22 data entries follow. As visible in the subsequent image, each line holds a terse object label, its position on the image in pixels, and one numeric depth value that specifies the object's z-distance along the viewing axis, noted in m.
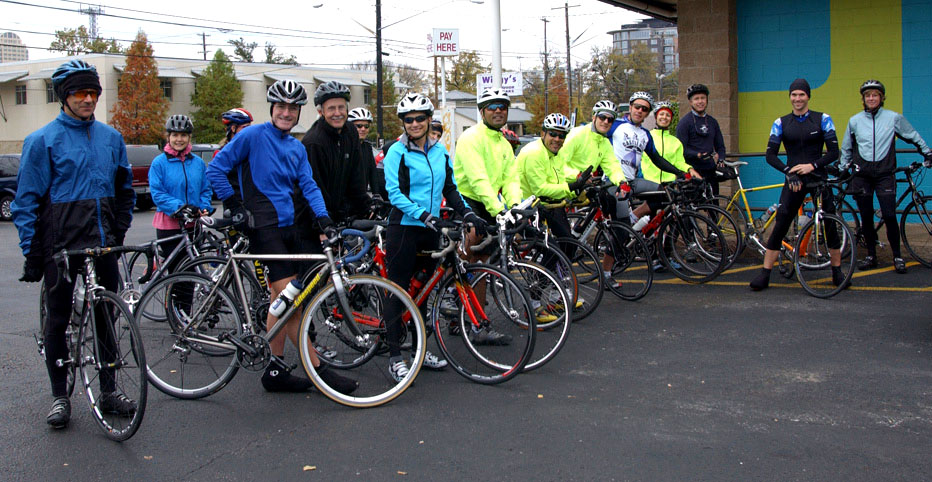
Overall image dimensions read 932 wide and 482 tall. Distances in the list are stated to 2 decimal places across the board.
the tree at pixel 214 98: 54.66
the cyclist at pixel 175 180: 7.52
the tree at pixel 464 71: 83.06
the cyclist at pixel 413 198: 5.63
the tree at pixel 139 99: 49.91
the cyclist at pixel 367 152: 8.15
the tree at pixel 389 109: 63.22
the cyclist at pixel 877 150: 8.88
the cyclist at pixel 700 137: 10.05
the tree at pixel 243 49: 91.81
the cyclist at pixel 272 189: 5.47
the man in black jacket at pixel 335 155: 5.99
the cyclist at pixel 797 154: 8.27
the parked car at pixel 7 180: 21.56
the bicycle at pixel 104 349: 4.71
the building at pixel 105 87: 52.54
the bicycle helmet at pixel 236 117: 7.68
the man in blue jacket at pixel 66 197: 4.75
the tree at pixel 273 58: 92.56
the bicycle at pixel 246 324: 5.20
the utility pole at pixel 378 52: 37.85
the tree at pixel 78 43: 67.56
